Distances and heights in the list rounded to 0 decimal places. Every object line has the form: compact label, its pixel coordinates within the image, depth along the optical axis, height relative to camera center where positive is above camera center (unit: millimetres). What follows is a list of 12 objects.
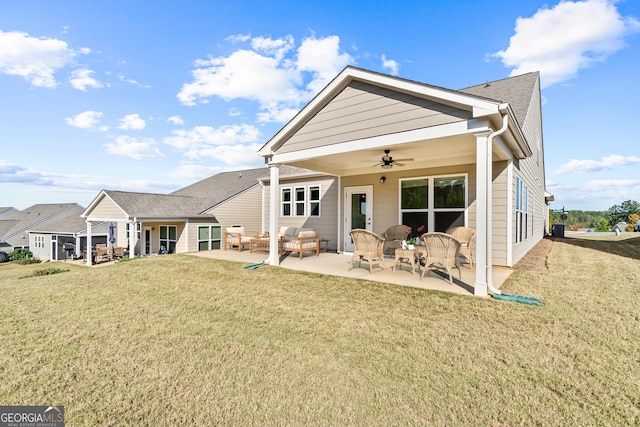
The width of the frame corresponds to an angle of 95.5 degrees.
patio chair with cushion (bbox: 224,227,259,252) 12167 -1158
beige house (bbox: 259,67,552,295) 4996 +1385
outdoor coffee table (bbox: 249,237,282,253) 9371 -1229
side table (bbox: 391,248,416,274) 6129 -954
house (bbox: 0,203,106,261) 22406 -1615
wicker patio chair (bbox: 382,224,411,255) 8352 -681
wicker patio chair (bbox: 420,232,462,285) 5258 -741
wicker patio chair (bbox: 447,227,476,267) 6641 -662
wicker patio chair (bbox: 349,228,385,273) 6309 -768
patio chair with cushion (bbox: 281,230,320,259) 8943 -1038
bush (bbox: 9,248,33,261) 24156 -3758
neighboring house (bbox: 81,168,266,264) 15148 -252
